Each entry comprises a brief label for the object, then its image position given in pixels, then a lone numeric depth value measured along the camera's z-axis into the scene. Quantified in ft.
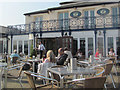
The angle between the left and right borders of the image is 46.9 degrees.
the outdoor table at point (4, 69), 13.64
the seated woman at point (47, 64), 14.61
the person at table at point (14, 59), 29.17
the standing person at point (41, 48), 36.81
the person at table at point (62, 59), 16.85
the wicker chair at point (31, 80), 9.48
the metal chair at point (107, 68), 13.76
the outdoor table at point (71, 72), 10.12
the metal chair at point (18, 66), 13.93
